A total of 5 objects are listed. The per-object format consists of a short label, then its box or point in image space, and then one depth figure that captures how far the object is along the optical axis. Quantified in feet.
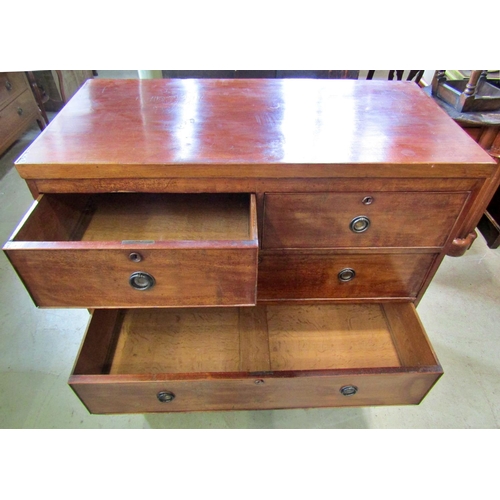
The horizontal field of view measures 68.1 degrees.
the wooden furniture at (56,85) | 8.14
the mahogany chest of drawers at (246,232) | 2.44
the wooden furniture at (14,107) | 6.49
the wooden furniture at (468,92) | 4.27
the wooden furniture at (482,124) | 4.26
